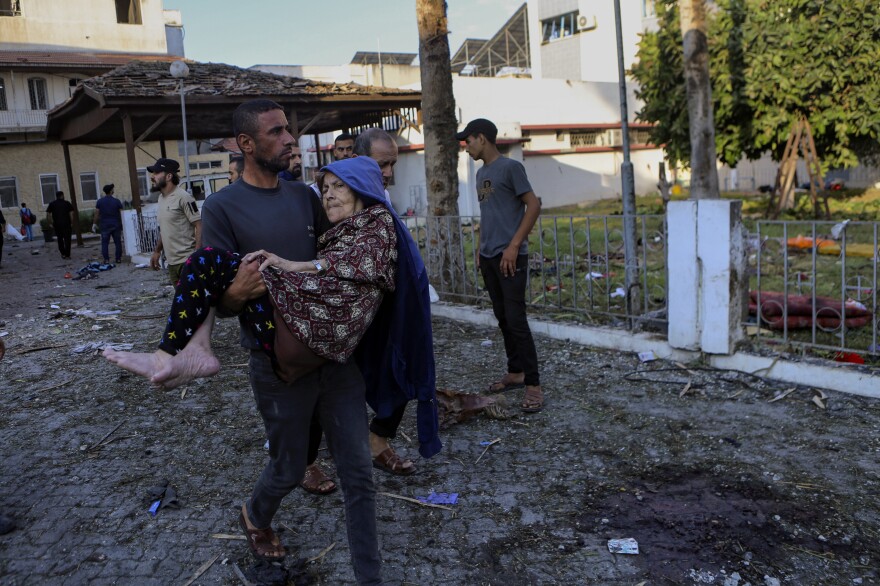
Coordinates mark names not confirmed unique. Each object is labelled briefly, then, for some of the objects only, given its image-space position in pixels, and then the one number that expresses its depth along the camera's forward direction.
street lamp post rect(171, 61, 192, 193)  13.95
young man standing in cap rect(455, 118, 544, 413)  5.21
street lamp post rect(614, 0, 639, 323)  9.70
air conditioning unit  38.00
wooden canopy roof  15.45
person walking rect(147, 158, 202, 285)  6.89
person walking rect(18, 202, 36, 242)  29.81
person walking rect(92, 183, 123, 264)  17.88
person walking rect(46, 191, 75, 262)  20.16
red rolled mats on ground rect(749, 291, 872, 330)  6.02
